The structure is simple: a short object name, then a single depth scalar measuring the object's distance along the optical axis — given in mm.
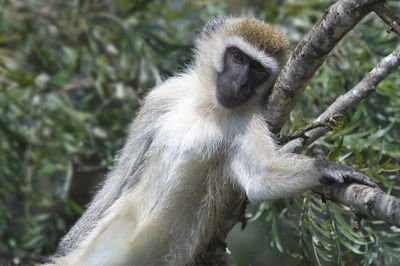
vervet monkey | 6758
